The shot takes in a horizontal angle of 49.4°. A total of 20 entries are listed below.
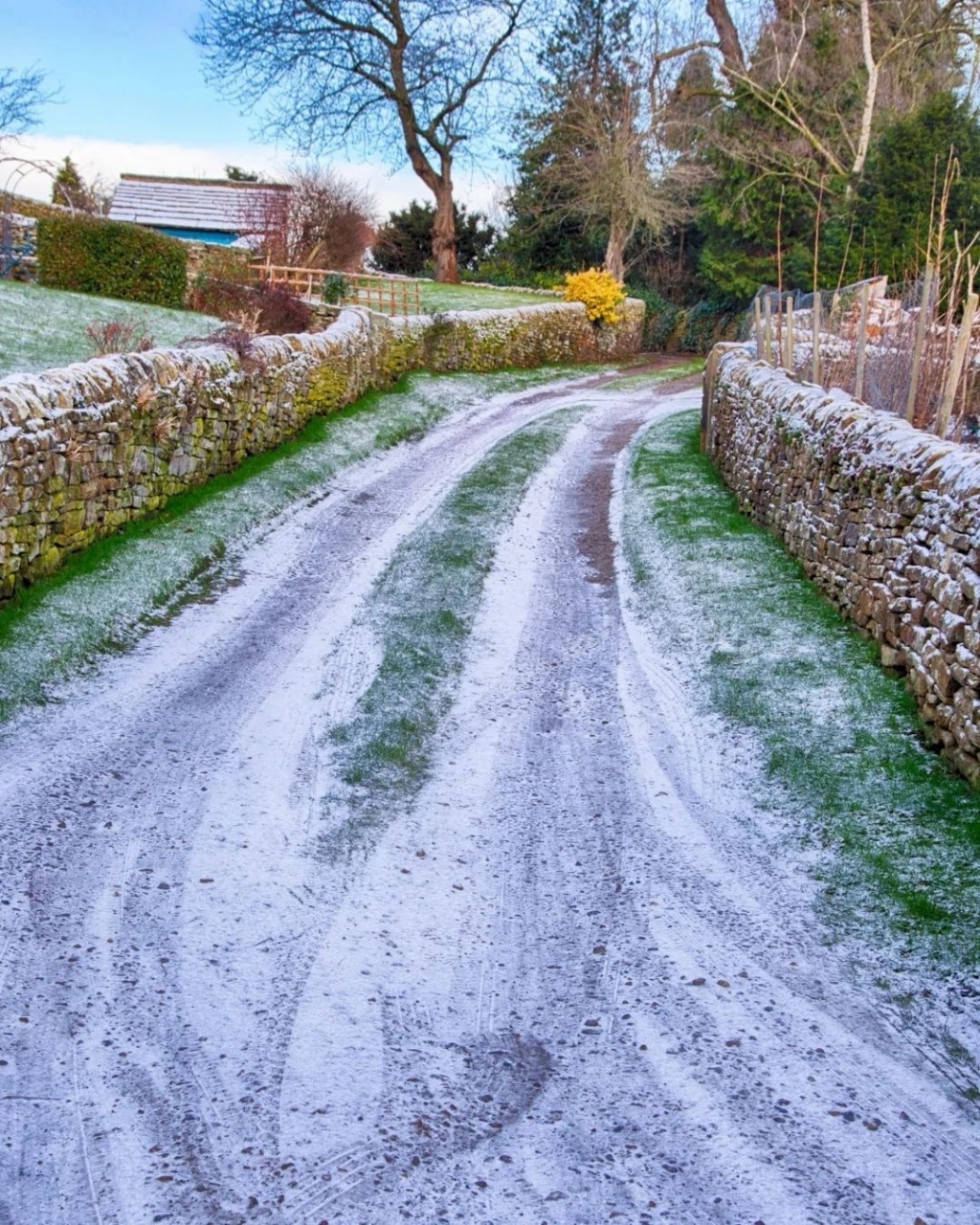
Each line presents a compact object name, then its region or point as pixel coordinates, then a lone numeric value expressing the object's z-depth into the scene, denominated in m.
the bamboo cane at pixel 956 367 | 8.22
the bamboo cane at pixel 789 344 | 13.30
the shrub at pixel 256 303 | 20.33
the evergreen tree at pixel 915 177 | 25.58
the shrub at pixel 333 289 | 26.11
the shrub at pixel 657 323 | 37.56
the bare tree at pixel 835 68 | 32.56
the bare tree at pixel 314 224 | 31.47
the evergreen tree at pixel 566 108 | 40.22
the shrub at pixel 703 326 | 36.53
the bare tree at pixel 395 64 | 36.72
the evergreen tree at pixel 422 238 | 47.38
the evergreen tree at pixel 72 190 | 32.33
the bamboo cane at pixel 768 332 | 14.95
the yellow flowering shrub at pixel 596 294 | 32.66
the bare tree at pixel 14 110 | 30.19
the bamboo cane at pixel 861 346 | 10.49
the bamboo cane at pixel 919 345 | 8.93
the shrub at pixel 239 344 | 13.71
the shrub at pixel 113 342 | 11.64
